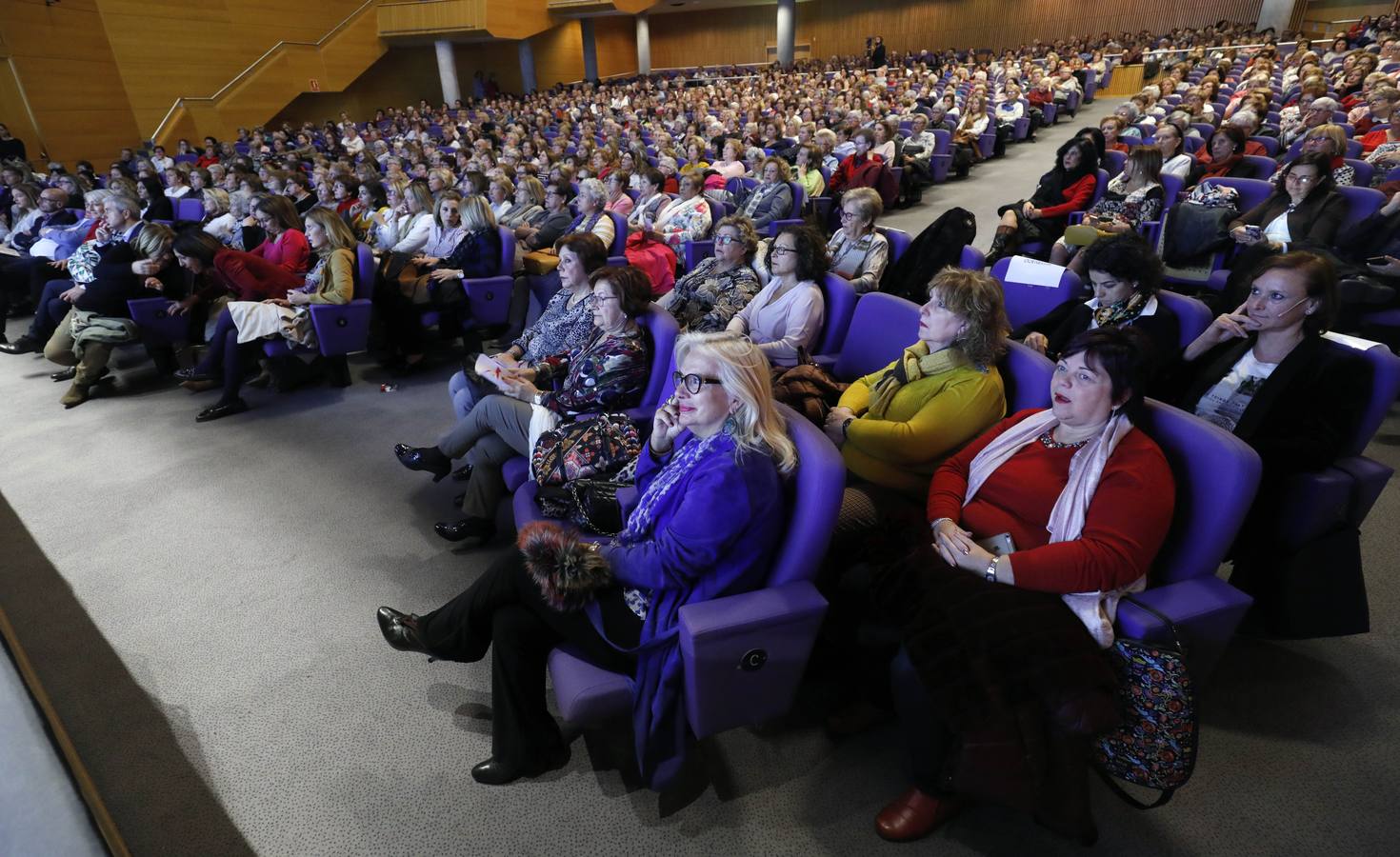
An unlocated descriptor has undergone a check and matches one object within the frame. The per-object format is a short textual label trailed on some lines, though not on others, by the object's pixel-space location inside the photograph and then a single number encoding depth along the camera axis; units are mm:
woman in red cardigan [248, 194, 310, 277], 3732
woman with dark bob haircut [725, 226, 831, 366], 2598
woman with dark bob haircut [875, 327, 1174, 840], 1207
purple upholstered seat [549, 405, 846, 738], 1279
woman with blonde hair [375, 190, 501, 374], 3764
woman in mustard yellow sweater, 1764
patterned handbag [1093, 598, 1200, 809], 1194
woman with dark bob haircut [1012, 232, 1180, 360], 1936
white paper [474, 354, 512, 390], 2406
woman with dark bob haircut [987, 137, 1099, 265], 4012
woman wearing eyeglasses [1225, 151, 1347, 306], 2998
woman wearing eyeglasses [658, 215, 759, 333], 3004
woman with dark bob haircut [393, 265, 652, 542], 2252
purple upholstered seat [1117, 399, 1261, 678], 1242
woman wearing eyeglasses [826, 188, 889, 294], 3230
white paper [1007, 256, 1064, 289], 2457
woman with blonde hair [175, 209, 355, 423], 3447
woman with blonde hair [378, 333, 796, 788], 1351
